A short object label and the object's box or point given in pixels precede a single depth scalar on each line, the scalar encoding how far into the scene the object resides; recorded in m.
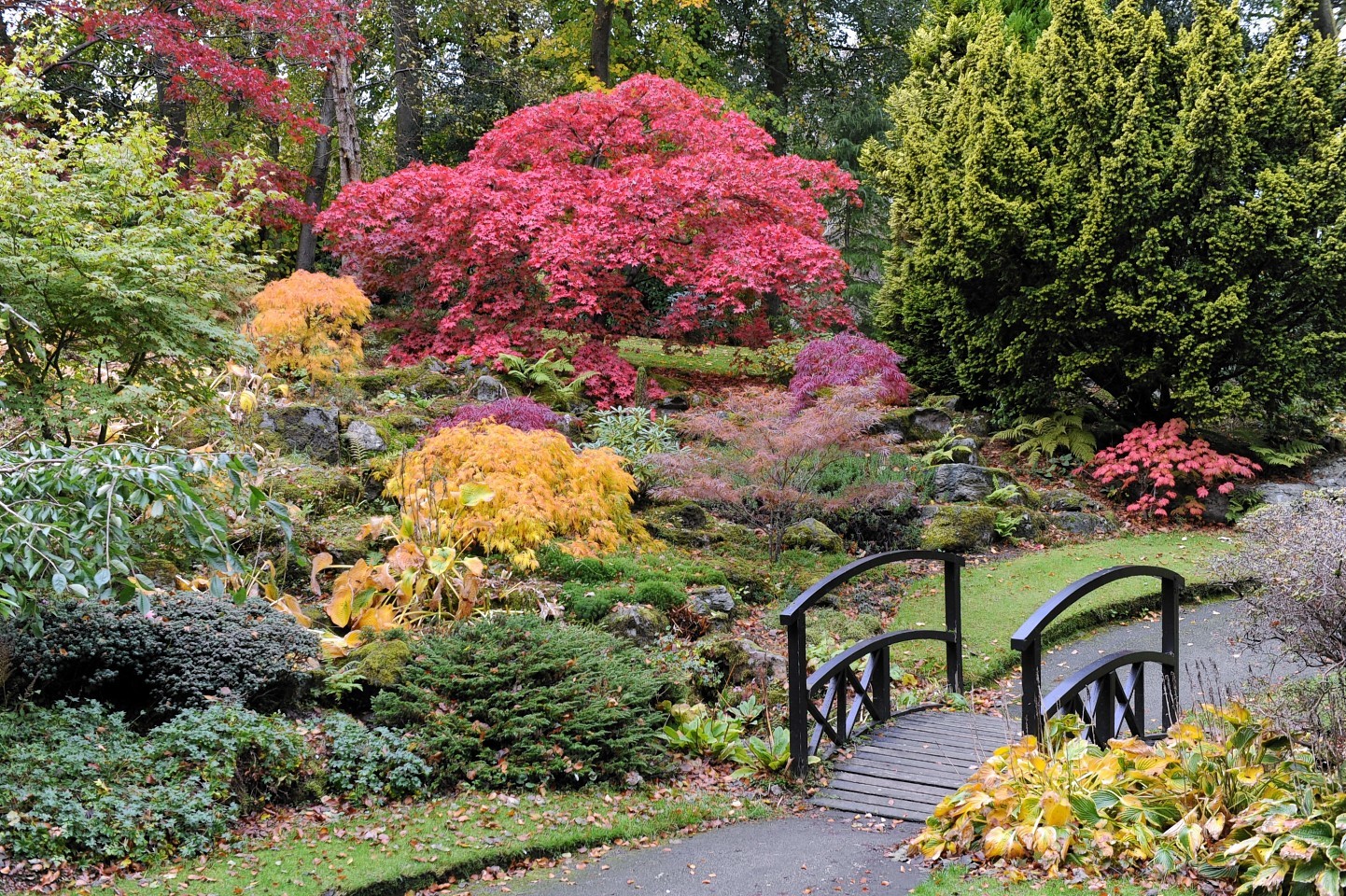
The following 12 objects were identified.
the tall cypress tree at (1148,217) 11.80
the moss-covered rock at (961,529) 11.16
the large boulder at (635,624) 7.50
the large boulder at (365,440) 9.91
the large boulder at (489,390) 12.01
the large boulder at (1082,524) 12.07
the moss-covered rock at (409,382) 12.23
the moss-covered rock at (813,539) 10.59
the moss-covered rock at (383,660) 6.25
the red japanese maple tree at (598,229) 12.66
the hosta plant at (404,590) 7.07
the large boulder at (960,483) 12.26
